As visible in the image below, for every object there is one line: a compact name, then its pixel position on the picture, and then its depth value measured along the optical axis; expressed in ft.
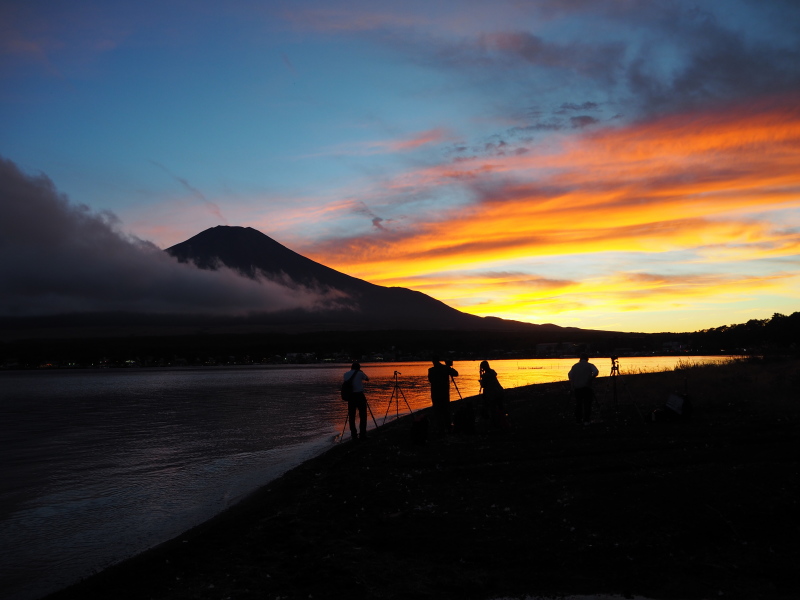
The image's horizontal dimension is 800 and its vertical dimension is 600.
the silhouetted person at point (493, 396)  51.83
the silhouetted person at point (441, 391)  51.83
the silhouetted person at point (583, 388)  52.29
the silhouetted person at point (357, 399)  54.54
